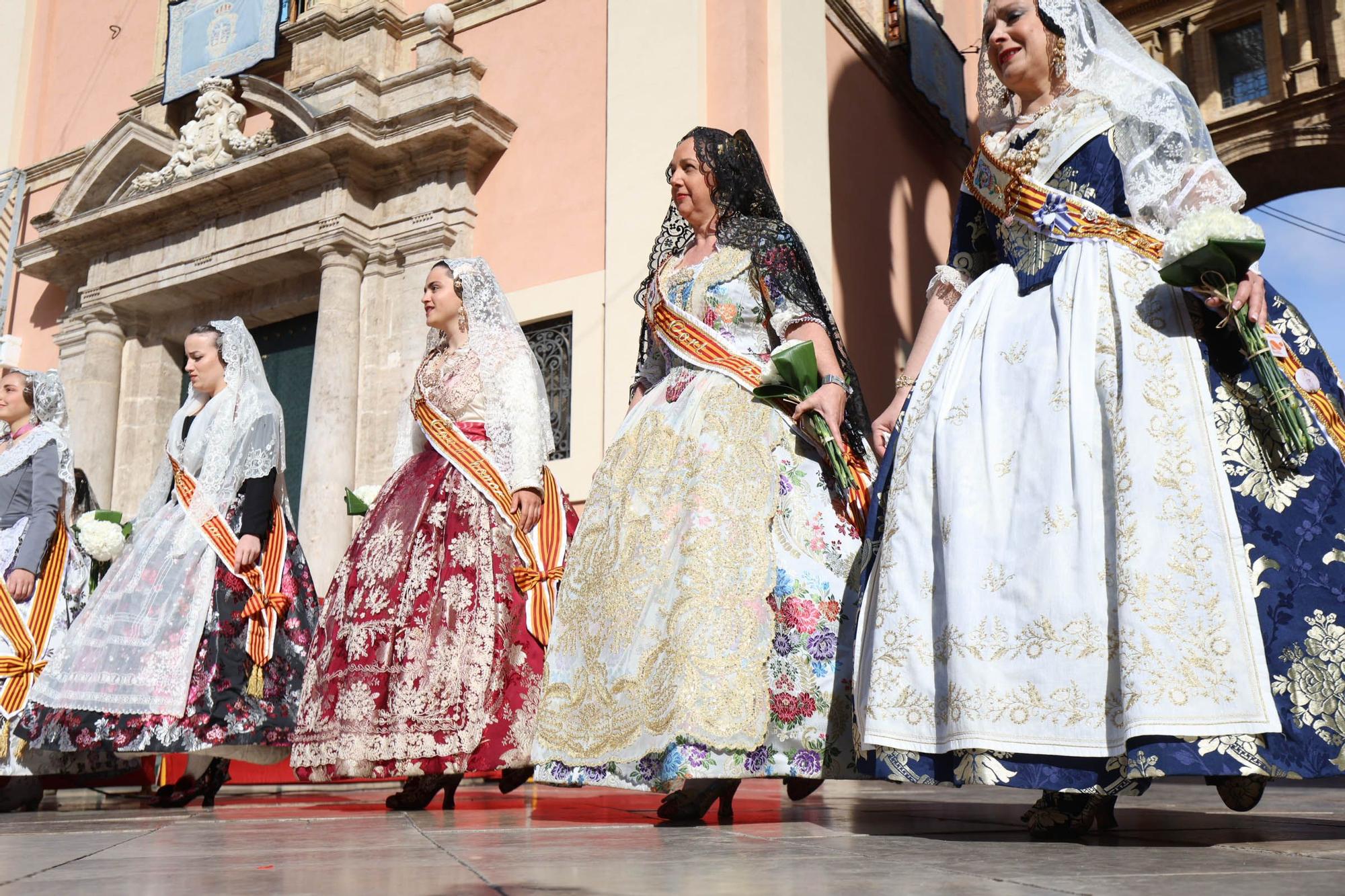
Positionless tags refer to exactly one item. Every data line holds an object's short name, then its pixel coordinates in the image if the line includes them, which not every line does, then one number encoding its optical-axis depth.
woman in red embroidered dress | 3.95
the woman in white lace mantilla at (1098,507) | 2.33
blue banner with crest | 10.55
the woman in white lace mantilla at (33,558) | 4.98
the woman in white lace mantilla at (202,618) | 4.51
